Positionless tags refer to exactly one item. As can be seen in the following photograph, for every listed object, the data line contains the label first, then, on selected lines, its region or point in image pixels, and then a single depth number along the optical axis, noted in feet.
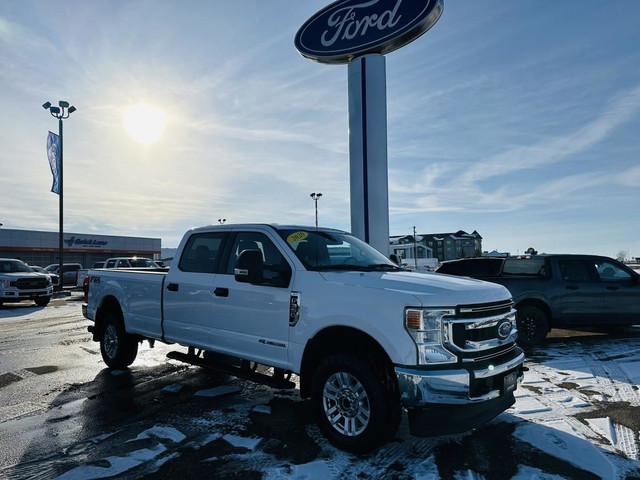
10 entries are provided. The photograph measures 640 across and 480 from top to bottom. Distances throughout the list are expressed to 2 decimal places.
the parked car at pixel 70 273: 98.99
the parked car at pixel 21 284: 50.97
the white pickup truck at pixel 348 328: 11.20
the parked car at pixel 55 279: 90.28
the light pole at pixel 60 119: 76.54
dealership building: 149.28
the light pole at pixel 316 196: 150.10
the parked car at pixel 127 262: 66.14
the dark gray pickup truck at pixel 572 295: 27.17
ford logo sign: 36.35
